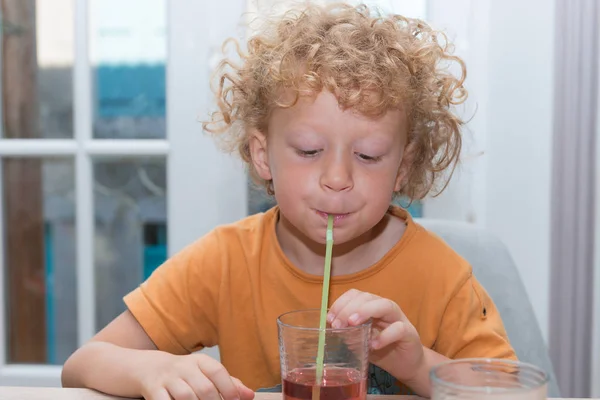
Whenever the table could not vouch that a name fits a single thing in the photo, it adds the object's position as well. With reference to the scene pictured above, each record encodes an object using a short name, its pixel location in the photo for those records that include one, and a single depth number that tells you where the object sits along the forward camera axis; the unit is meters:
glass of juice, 0.87
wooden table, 0.96
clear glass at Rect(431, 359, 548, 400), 0.80
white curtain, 1.70
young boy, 1.06
